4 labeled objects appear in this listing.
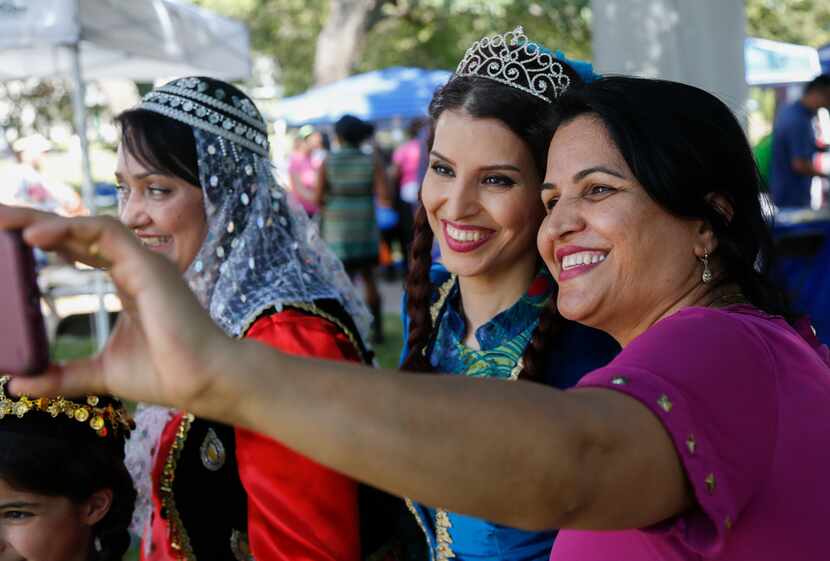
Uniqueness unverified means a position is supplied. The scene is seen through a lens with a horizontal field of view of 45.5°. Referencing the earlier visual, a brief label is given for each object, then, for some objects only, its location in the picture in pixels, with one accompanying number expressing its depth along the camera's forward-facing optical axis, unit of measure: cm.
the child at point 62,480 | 219
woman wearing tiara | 217
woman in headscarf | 210
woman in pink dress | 93
